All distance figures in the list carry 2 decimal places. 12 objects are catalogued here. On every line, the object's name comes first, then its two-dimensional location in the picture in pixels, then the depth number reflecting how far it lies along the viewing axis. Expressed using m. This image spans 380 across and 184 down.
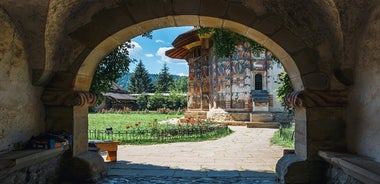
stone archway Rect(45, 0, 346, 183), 4.22
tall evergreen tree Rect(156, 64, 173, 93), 67.19
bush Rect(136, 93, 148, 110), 46.94
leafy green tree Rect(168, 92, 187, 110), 45.16
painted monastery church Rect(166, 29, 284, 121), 21.67
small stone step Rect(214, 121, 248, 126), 20.88
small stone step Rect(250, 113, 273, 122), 20.94
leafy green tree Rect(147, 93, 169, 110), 45.53
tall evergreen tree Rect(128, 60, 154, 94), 65.38
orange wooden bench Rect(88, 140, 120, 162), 6.97
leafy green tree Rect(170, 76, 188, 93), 69.32
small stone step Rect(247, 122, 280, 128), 20.00
